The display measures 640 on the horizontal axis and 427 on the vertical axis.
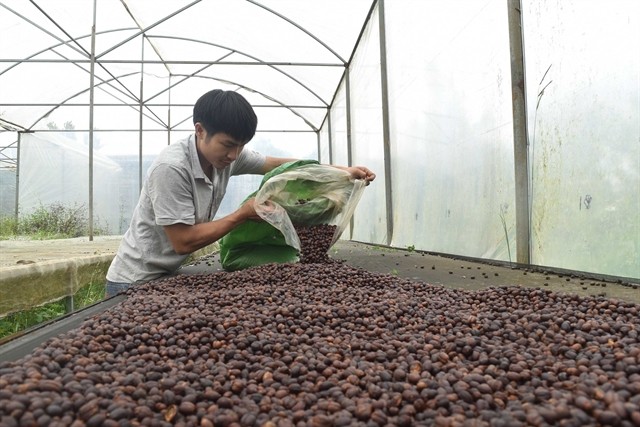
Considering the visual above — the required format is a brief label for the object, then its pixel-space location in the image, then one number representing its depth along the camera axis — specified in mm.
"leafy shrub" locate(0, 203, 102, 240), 10992
